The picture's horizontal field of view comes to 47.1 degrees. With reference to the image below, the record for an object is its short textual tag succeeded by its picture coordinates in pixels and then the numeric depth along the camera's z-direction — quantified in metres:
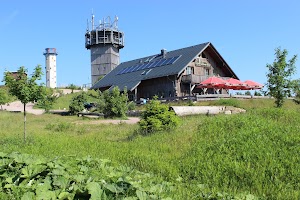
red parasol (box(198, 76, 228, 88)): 35.38
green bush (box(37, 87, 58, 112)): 16.79
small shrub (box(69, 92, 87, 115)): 37.38
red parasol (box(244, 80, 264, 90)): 38.16
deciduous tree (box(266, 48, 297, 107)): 29.75
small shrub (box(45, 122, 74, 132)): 20.76
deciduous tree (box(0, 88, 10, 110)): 42.22
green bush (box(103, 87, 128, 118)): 30.69
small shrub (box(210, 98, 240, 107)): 30.92
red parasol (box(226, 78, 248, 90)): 36.65
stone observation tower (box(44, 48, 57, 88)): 81.38
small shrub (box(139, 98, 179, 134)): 14.52
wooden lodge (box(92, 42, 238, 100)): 40.88
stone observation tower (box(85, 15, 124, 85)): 68.69
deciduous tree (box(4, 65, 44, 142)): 16.34
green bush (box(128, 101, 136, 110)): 35.44
